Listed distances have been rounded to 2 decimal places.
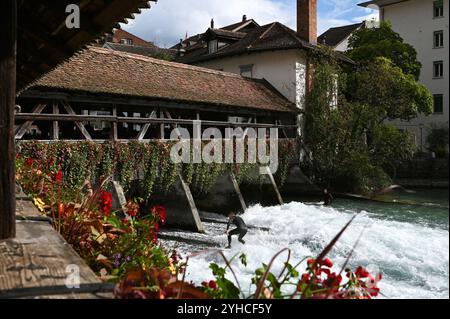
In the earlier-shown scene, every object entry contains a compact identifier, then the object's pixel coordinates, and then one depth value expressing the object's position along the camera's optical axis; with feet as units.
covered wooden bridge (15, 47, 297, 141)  37.06
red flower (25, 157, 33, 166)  19.04
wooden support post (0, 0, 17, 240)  8.63
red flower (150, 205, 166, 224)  10.21
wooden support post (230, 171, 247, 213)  46.29
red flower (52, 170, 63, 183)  16.33
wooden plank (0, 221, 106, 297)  5.38
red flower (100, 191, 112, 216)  10.94
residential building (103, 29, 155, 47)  185.47
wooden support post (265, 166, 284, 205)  51.86
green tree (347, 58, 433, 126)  66.13
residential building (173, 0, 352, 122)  72.69
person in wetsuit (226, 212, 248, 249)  31.58
